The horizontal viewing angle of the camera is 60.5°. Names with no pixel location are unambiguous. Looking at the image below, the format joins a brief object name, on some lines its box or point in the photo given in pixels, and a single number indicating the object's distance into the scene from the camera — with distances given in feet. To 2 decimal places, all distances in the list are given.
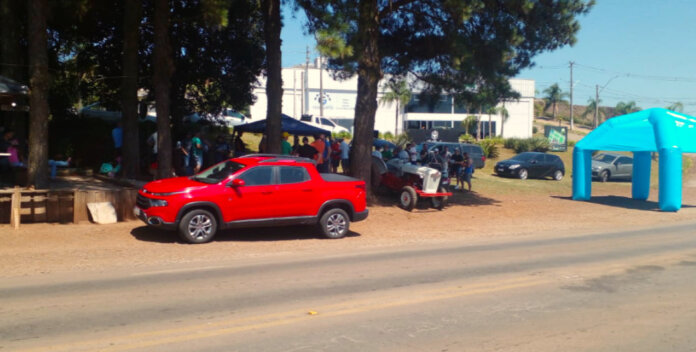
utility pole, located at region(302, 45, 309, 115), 201.98
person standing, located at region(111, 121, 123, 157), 61.52
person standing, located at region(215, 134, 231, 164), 60.85
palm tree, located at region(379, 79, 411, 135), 72.64
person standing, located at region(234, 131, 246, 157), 69.92
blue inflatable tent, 65.51
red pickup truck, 38.42
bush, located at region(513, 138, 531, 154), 149.59
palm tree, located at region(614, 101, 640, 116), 311.06
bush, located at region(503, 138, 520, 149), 153.43
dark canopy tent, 69.77
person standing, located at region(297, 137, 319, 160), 60.95
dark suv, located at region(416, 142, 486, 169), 102.42
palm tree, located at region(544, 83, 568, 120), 312.29
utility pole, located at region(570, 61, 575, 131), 232.24
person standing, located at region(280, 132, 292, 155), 63.21
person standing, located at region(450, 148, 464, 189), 75.12
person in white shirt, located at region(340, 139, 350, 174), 72.08
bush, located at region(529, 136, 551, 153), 150.20
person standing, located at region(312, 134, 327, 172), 61.73
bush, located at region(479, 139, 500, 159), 129.85
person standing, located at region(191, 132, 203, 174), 56.98
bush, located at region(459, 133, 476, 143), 152.89
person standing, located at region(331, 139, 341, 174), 73.46
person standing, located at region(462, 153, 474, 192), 76.64
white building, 204.95
